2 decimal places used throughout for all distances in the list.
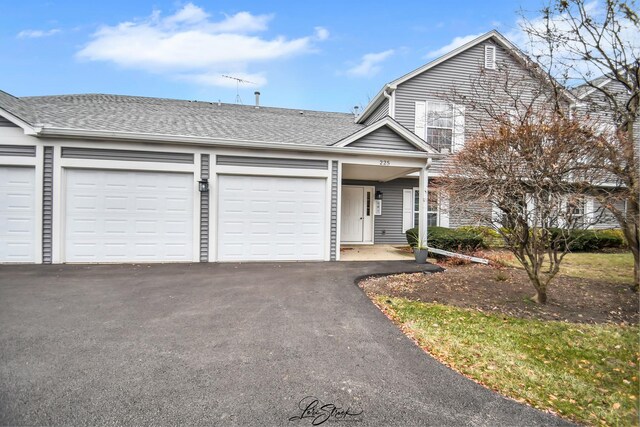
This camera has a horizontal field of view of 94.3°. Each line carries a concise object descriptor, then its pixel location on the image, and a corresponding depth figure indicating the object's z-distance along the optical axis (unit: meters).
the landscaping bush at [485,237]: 9.38
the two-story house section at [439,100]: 11.25
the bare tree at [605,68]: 5.35
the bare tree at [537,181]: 4.72
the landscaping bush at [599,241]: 10.77
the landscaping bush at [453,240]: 9.01
